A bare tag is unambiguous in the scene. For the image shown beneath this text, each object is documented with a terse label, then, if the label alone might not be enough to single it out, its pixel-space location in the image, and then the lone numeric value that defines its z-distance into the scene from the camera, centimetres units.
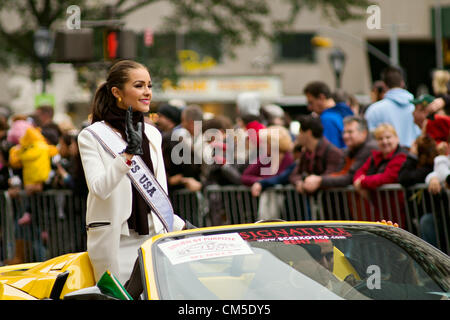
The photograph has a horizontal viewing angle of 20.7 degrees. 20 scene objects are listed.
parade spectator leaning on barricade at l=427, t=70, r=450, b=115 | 1198
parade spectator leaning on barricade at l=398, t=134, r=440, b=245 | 1139
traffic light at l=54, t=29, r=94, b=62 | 1877
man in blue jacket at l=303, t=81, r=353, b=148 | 1406
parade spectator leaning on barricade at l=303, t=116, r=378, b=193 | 1253
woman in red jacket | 1185
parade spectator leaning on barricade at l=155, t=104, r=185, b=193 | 1379
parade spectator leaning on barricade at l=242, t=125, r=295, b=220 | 1350
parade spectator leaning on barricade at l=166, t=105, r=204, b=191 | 1386
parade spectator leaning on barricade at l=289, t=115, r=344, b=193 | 1295
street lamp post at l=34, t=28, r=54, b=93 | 2714
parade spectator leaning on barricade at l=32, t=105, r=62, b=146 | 1719
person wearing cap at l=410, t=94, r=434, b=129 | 1220
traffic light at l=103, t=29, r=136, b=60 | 1893
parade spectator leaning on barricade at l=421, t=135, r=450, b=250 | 1110
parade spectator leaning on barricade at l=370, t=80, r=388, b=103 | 1535
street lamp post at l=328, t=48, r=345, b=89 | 3520
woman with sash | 719
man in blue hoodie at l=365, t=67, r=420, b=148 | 1383
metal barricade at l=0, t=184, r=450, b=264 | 1162
